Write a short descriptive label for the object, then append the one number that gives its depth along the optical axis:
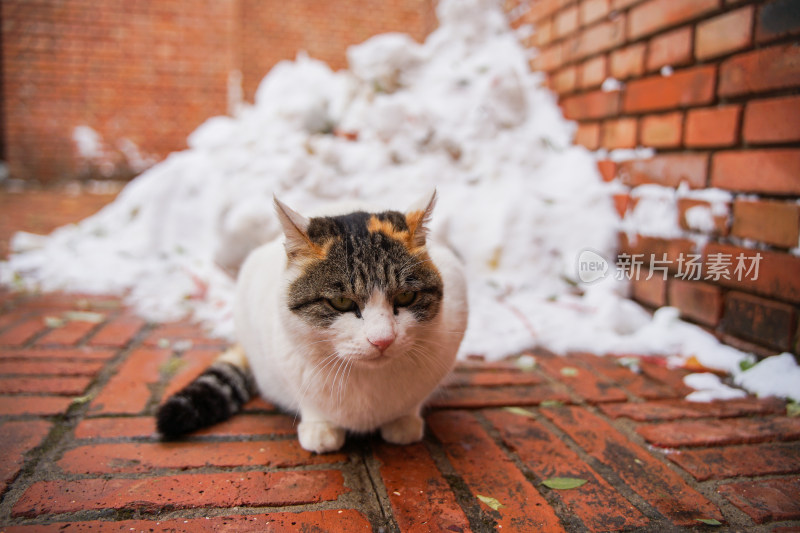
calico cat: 0.42
